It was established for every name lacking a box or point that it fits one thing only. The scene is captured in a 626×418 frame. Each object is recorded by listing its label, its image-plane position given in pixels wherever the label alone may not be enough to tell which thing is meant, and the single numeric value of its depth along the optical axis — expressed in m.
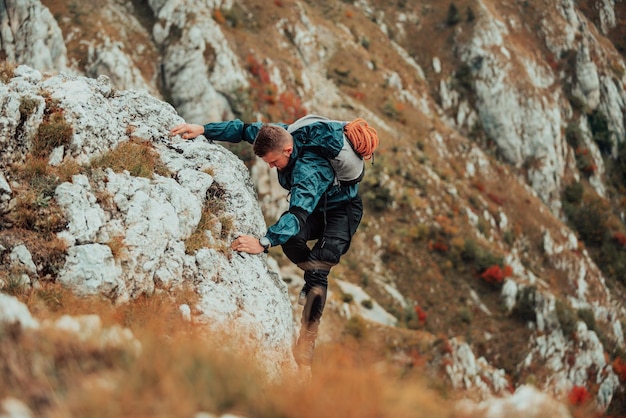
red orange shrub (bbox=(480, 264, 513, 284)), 37.50
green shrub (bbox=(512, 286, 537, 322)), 34.41
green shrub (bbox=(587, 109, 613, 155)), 71.94
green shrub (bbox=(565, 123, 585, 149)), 67.31
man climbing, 6.71
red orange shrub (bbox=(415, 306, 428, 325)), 32.91
